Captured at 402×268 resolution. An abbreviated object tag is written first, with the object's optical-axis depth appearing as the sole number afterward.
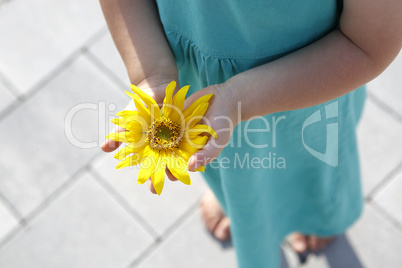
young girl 0.77
